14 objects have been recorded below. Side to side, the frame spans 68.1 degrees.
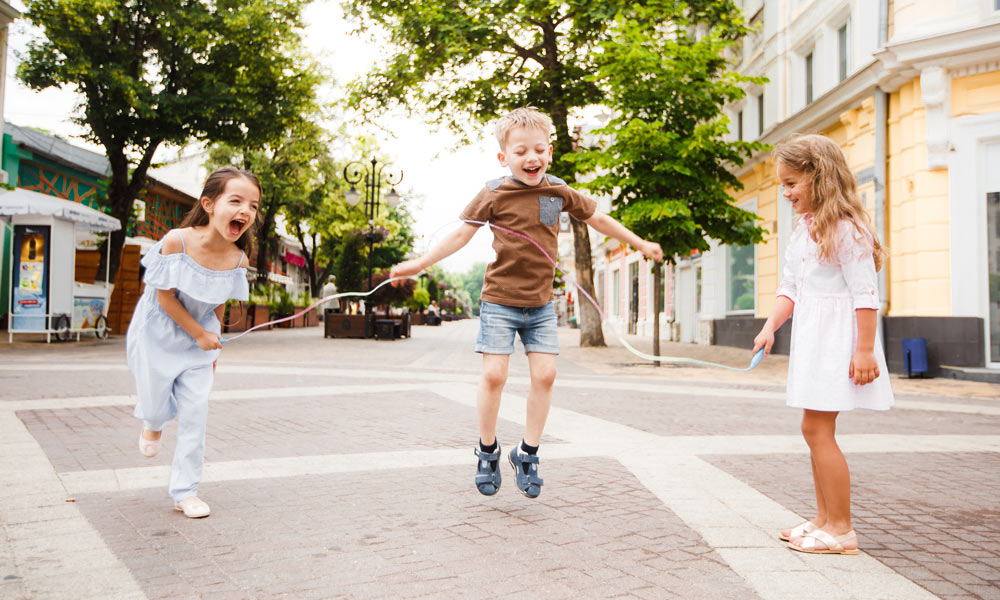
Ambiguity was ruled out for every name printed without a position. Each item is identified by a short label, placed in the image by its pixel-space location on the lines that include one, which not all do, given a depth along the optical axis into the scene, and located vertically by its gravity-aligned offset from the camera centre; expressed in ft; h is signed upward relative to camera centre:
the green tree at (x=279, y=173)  110.73 +21.40
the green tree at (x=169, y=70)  53.21 +18.55
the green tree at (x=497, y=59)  53.21 +20.18
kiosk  48.62 +3.38
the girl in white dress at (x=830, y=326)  8.95 -0.10
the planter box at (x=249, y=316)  70.33 -0.46
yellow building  35.86 +8.56
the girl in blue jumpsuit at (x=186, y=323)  10.59 -0.18
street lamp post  65.74 +10.56
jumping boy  11.14 +0.58
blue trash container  36.45 -1.84
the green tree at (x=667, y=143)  39.17 +9.32
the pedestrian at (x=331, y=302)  71.06 +1.09
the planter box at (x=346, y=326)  69.10 -1.24
